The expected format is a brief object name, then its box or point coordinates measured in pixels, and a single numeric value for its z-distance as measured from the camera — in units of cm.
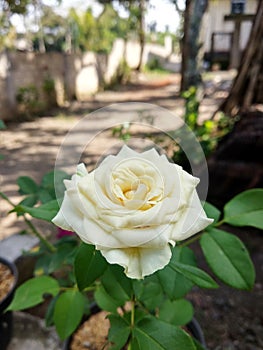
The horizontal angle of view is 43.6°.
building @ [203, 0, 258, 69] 485
